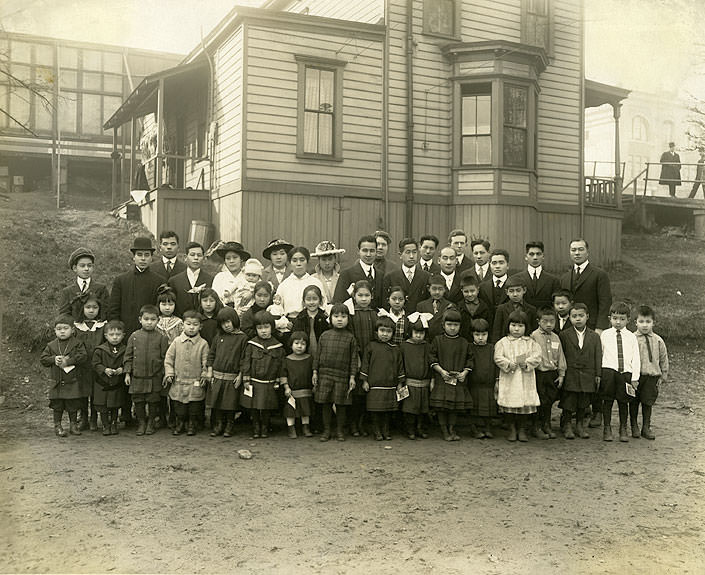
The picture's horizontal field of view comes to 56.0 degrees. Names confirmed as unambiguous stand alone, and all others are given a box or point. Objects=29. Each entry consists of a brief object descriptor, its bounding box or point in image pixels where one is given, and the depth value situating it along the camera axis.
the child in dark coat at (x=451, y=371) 6.45
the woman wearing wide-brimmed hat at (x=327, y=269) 7.28
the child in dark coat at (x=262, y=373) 6.37
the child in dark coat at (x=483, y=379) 6.55
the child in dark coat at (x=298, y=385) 6.44
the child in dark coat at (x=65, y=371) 6.25
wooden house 12.83
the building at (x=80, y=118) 23.86
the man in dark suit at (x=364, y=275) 6.91
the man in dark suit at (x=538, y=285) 7.19
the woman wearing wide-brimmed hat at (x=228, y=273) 7.12
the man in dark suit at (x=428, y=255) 7.57
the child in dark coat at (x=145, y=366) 6.39
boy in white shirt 6.50
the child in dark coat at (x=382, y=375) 6.41
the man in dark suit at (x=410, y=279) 7.05
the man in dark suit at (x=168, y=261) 7.21
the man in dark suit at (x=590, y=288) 7.11
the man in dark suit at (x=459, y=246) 7.34
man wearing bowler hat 6.92
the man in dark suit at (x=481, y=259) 7.29
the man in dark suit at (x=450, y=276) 7.06
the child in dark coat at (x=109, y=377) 6.37
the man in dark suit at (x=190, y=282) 7.00
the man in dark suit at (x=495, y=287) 6.95
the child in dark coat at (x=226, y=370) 6.38
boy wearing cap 6.65
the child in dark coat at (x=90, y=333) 6.45
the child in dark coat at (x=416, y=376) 6.47
